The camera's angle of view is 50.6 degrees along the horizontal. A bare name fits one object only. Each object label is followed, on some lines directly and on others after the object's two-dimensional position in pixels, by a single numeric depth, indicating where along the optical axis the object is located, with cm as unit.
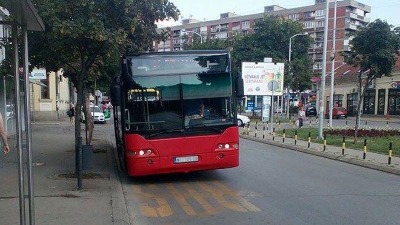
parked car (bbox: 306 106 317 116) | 5843
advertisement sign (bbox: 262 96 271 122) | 3420
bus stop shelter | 438
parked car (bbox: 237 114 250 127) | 3505
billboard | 3125
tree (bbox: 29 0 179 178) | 1000
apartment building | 9131
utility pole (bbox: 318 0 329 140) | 2123
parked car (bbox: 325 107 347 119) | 5191
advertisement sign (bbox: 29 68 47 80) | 2383
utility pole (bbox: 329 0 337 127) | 2613
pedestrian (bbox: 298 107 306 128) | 3170
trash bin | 959
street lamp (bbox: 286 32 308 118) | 4578
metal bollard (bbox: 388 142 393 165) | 1319
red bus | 990
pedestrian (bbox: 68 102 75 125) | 3408
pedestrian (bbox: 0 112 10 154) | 648
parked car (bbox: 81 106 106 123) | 4131
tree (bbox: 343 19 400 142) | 1828
